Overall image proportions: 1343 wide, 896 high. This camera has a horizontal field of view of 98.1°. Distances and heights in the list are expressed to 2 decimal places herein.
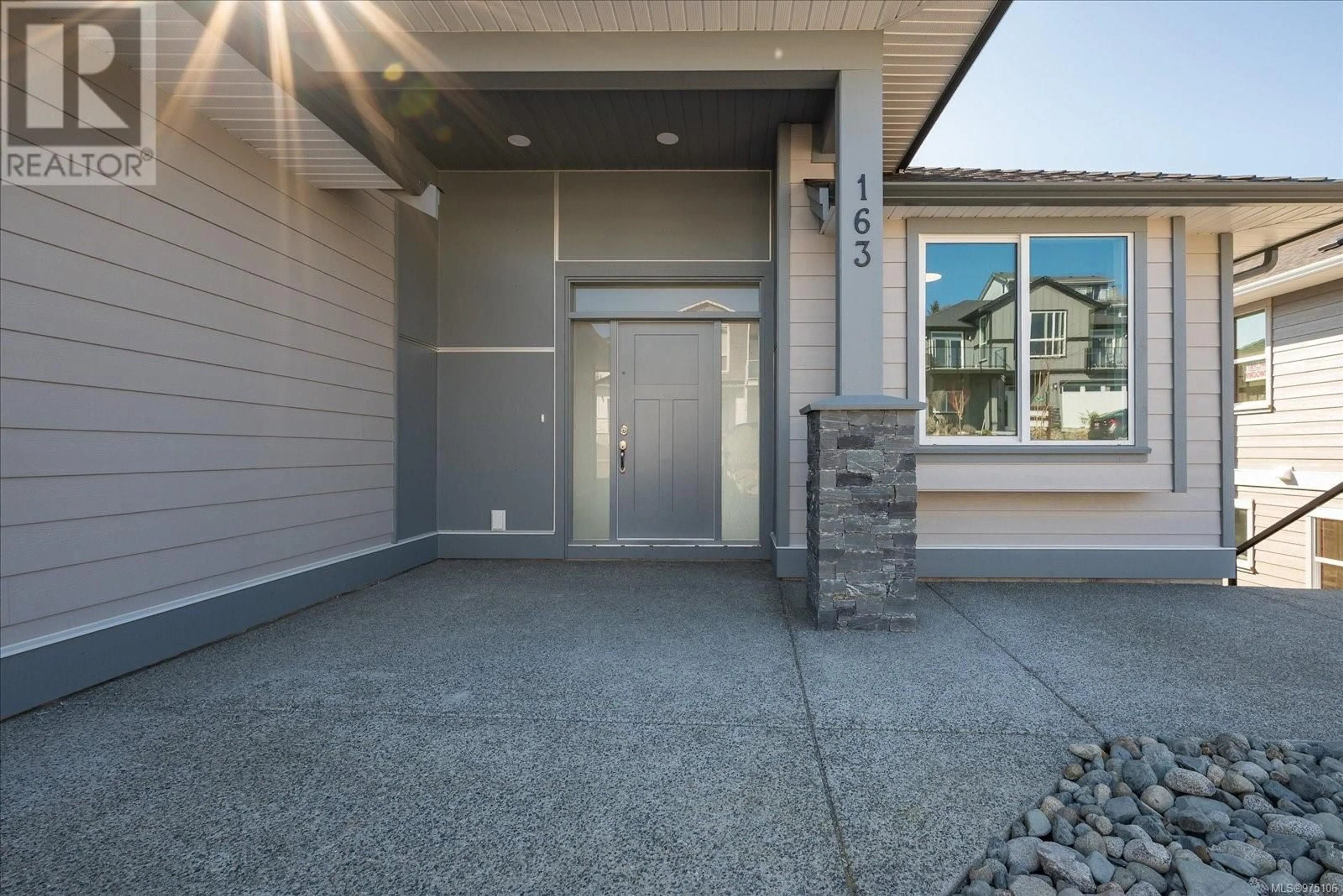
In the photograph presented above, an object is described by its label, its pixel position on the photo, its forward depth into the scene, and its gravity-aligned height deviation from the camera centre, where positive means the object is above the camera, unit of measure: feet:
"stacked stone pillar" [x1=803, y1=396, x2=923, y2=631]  9.84 -1.16
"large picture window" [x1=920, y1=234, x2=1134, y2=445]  13.42 +2.50
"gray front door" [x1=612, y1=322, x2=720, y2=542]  16.17 +0.51
